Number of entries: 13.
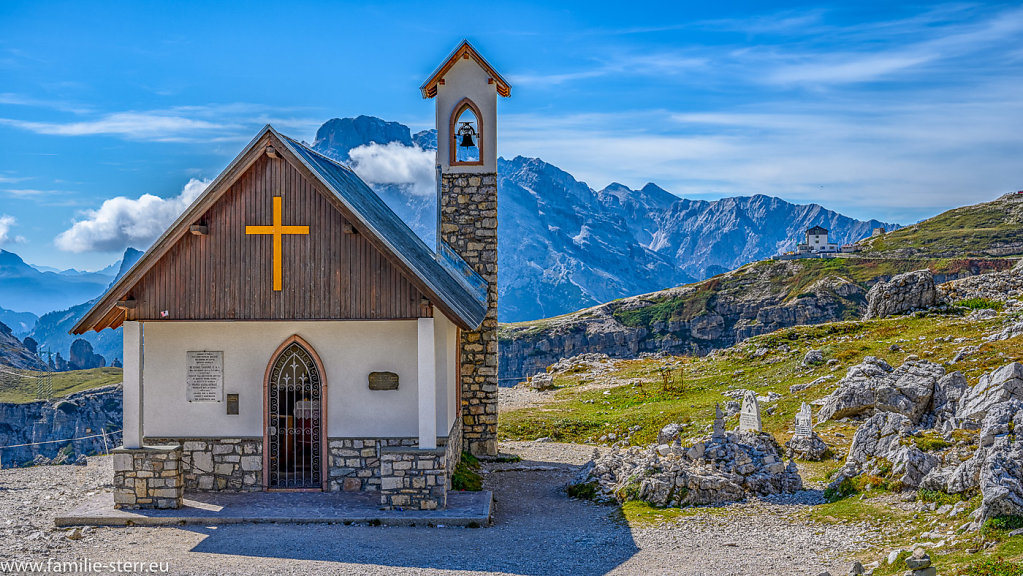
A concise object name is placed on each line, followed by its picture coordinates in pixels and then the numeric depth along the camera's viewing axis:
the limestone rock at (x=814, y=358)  33.41
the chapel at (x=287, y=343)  15.48
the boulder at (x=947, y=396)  20.72
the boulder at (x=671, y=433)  22.50
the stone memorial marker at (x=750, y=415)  22.19
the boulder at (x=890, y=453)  15.34
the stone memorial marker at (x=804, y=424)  21.17
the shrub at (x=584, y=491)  18.20
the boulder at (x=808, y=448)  20.45
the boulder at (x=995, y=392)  17.81
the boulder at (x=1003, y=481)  12.02
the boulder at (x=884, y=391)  21.86
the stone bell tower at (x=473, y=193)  22.52
